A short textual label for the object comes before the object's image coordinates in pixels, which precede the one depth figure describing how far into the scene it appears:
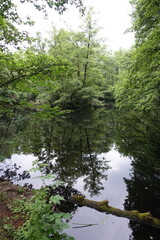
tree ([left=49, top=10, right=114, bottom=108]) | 20.06
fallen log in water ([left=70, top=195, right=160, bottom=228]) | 2.71
